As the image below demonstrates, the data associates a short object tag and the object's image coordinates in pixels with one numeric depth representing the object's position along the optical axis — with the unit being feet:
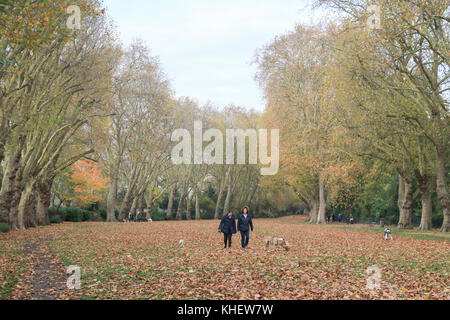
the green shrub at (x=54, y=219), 145.59
